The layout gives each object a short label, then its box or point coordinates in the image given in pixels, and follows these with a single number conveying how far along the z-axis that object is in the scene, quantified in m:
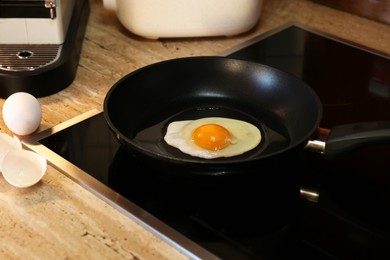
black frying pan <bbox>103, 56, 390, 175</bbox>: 0.88
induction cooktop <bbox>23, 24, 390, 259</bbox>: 0.79
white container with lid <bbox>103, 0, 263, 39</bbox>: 1.11
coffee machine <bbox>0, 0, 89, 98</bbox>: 1.00
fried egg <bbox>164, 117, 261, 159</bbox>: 0.88
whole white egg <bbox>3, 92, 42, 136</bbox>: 0.91
